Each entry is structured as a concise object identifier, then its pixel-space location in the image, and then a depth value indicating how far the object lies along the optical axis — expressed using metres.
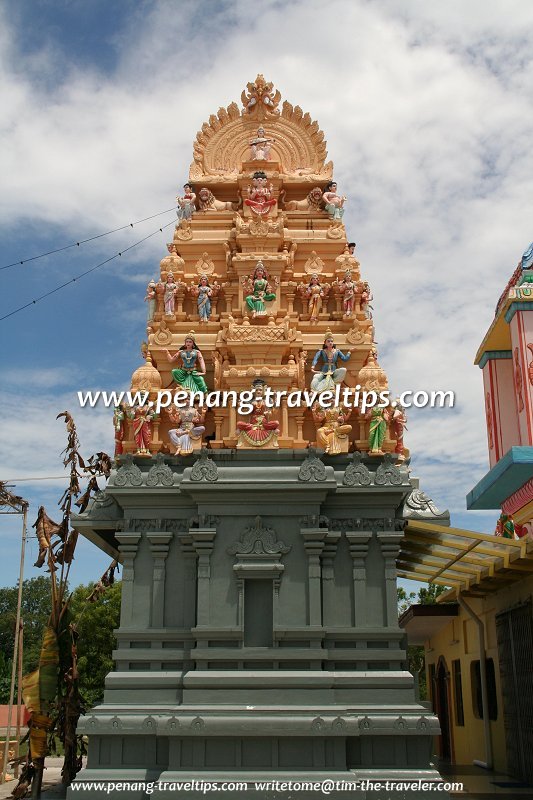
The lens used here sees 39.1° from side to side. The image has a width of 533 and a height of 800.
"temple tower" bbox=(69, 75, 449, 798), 13.79
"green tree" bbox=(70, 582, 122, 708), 35.12
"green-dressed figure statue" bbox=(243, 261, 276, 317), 17.97
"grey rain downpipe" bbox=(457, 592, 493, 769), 19.97
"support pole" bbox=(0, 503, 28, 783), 24.67
